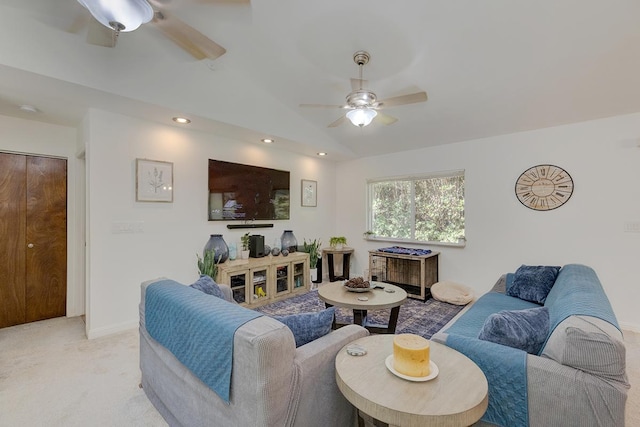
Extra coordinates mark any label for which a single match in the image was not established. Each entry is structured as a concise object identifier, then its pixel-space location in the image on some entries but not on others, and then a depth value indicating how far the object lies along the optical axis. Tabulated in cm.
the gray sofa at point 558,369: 113
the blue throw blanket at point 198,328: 121
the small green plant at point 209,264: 338
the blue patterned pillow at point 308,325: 146
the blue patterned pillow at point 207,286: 196
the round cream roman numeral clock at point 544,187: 339
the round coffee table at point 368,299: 243
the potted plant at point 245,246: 384
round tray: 117
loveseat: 112
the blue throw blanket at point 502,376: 125
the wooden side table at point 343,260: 507
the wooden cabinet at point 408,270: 404
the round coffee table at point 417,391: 100
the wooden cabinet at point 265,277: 352
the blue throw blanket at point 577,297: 148
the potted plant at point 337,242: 518
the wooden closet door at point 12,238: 302
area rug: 309
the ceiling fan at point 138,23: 143
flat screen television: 379
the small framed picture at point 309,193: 502
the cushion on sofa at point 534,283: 263
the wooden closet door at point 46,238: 318
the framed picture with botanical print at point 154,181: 313
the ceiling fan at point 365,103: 238
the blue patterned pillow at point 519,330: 144
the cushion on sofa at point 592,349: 114
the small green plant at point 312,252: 464
